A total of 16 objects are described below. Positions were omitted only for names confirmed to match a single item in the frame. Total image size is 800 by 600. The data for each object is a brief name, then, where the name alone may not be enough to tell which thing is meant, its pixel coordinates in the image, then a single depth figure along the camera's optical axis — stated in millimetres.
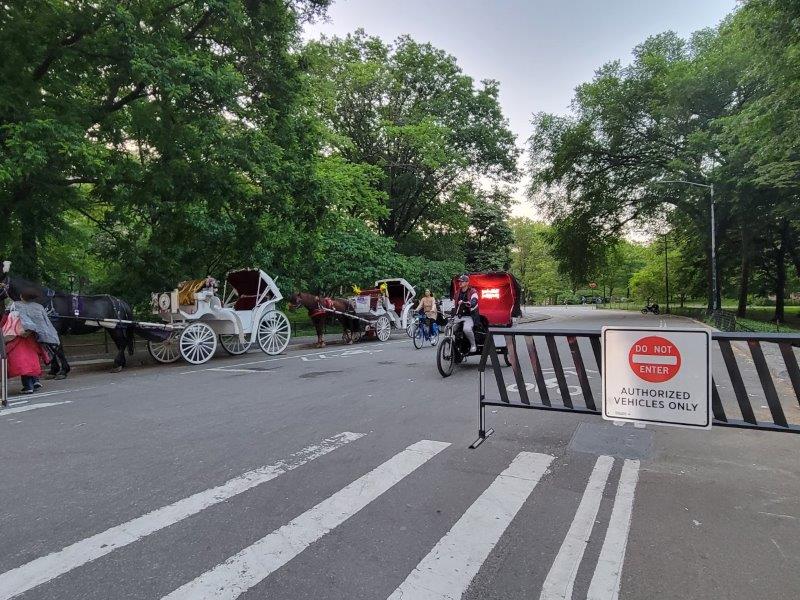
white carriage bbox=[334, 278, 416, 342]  19519
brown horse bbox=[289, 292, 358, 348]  16578
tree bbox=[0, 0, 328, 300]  10531
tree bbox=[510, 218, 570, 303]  85375
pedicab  14914
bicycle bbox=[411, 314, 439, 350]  15883
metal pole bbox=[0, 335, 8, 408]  7555
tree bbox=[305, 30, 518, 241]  30484
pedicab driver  10219
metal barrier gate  3930
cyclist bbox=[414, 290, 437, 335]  15758
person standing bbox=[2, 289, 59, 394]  8547
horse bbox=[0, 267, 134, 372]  9438
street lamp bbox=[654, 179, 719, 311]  29070
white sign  4055
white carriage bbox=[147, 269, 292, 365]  12344
